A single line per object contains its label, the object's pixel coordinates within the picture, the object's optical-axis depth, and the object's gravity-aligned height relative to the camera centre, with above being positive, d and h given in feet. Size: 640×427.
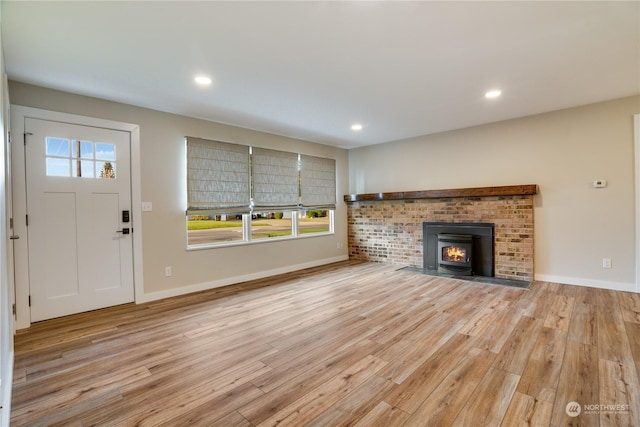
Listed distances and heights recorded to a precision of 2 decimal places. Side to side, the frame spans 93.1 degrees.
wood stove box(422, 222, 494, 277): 15.64 -2.14
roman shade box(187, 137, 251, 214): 13.84 +1.72
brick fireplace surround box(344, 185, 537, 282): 14.74 -0.59
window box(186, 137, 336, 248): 14.11 +0.99
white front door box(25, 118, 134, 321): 10.24 -0.12
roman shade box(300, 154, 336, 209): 18.89 +1.85
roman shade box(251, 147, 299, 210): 16.26 +1.83
